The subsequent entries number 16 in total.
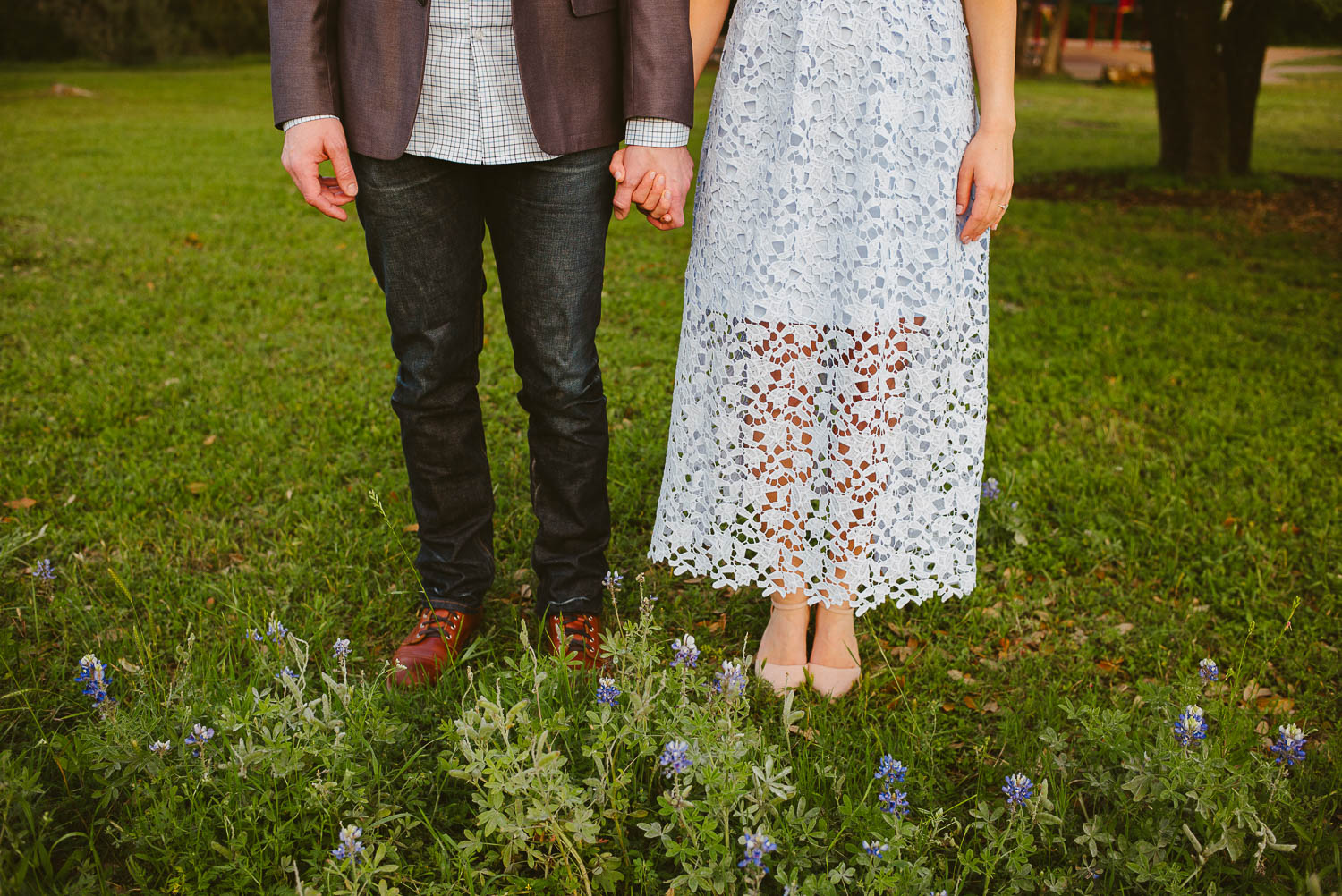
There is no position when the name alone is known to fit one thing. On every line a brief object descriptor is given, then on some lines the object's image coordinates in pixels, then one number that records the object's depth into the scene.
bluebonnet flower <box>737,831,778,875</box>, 1.51
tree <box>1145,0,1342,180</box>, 9.26
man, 1.91
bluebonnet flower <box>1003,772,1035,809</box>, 1.72
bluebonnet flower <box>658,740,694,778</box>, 1.64
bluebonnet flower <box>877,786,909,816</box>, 1.67
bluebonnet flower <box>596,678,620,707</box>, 1.83
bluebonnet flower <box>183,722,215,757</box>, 1.73
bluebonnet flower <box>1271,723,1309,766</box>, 1.74
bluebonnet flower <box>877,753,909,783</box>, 1.77
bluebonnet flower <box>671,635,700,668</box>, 1.94
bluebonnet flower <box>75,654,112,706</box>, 1.86
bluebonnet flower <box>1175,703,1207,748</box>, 1.75
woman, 1.97
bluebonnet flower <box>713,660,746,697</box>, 1.83
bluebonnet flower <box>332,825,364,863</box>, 1.51
